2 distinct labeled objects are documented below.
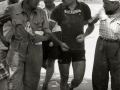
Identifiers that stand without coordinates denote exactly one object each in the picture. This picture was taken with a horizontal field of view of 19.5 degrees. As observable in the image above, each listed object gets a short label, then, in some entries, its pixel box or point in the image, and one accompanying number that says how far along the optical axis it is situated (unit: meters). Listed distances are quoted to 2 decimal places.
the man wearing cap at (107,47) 5.59
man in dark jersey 6.02
